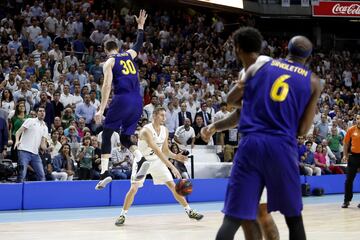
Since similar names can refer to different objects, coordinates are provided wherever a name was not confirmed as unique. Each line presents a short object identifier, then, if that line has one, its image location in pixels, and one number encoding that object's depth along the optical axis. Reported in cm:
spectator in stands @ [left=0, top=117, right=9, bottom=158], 1316
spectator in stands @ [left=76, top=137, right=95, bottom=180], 1422
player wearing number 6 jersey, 466
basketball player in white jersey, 1059
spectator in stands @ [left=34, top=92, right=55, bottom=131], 1495
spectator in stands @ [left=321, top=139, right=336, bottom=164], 1911
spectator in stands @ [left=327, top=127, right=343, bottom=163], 2011
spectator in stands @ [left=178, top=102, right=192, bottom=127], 1770
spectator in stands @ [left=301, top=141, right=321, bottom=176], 1848
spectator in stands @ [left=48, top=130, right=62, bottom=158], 1423
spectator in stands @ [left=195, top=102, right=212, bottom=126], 1791
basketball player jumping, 937
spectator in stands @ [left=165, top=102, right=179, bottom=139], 1763
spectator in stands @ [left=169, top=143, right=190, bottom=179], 1531
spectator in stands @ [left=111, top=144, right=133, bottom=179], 1498
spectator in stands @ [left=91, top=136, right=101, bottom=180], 1442
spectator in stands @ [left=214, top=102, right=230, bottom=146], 1773
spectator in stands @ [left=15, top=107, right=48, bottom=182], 1321
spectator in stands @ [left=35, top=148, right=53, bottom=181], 1393
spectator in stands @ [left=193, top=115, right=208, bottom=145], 1769
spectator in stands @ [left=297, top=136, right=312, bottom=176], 1828
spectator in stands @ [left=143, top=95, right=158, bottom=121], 1713
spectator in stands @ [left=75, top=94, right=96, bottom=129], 1582
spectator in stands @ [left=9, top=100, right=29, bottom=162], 1396
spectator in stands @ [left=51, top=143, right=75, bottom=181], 1405
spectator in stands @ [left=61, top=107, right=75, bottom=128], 1517
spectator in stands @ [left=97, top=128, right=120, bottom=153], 1534
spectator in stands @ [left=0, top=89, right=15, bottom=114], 1448
